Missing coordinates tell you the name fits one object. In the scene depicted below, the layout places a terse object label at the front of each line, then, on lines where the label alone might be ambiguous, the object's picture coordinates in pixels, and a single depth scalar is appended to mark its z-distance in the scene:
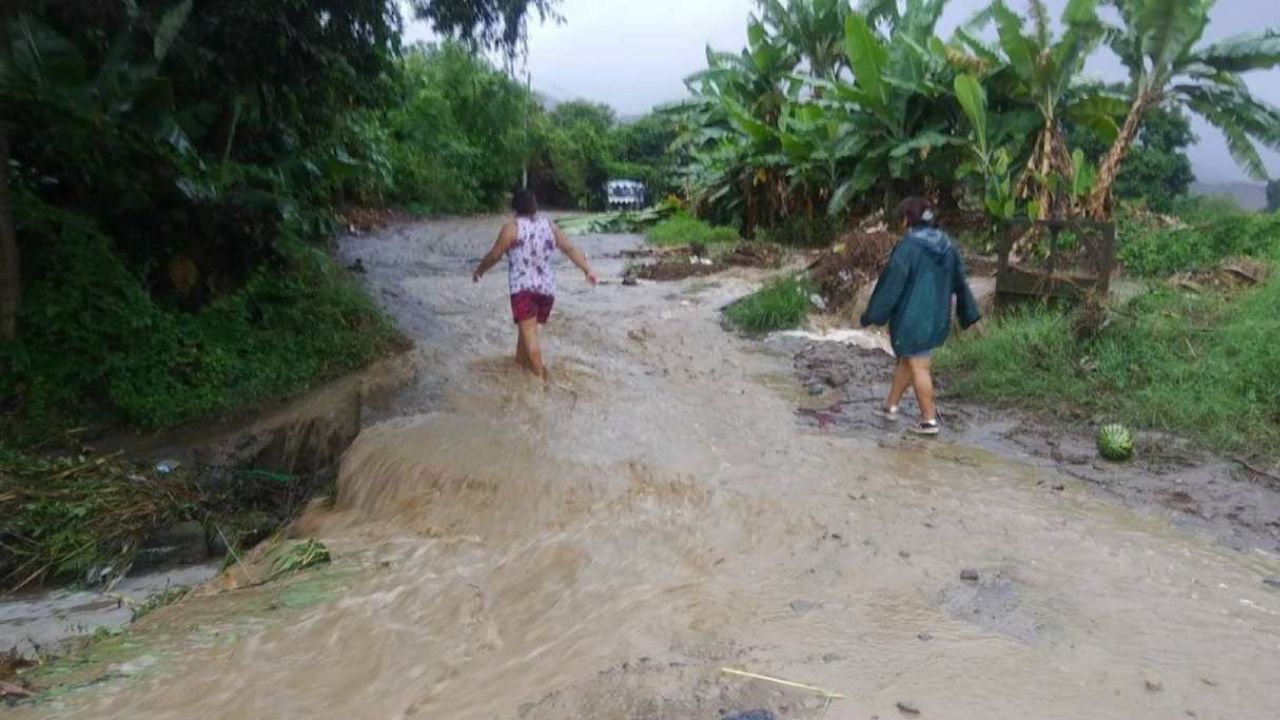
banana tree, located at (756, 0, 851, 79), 16.88
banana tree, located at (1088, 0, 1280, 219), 10.41
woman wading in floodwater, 7.16
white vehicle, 32.41
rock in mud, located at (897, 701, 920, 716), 3.04
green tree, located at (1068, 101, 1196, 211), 18.11
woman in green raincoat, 6.30
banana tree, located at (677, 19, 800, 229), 16.81
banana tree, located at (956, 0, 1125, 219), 10.93
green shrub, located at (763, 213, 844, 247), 16.09
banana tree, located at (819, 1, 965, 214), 12.67
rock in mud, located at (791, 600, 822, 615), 3.90
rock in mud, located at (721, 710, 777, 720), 2.98
